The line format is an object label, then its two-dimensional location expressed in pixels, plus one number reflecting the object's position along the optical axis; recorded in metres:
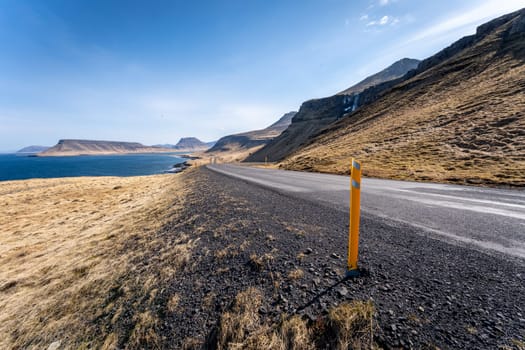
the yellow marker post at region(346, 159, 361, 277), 2.51
